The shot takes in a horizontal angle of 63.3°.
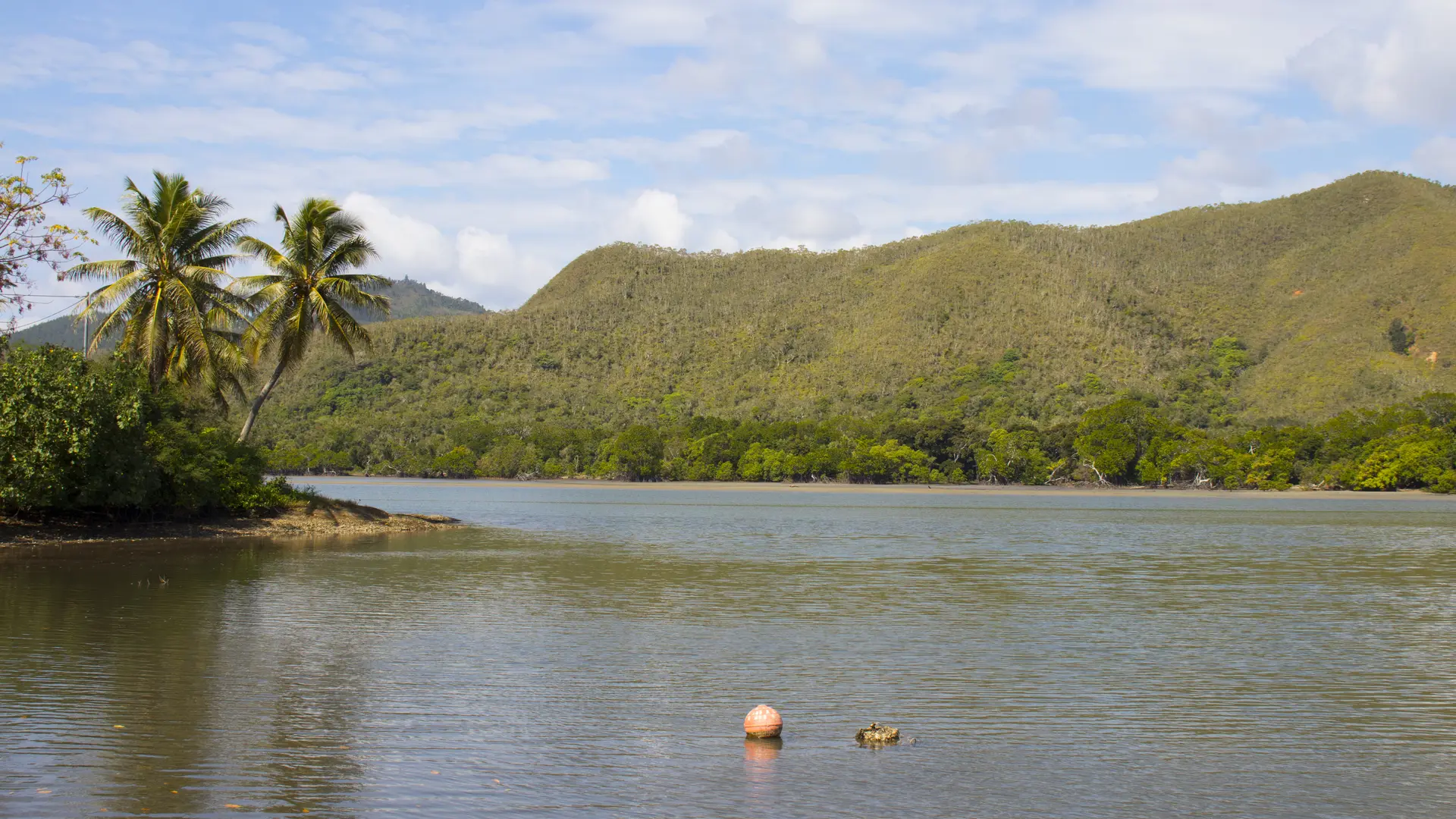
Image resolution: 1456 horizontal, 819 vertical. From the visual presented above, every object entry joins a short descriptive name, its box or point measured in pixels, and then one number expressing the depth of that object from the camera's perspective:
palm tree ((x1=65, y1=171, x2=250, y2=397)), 38.81
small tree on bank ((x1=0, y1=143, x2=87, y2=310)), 21.44
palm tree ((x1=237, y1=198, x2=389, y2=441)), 43.91
